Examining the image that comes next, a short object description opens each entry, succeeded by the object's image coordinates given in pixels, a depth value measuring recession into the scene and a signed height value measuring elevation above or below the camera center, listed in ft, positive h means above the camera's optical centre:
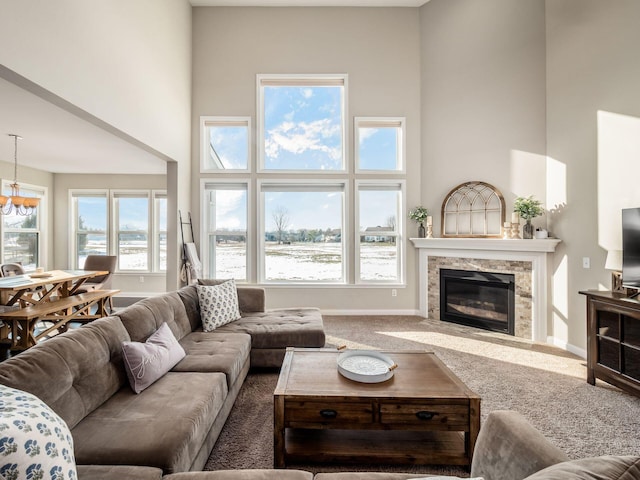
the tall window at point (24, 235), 18.57 +0.35
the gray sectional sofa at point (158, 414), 3.34 -2.86
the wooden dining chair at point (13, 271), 14.96 -1.52
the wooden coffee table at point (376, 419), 5.64 -3.32
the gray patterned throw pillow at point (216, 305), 9.90 -2.18
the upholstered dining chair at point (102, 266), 17.52 -1.49
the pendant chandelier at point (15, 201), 14.05 +1.89
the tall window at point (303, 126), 16.60 +6.37
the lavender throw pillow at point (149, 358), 5.86 -2.44
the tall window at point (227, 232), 16.67 +0.50
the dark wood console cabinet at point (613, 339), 7.98 -2.73
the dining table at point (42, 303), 11.62 -2.76
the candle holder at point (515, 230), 13.17 +0.52
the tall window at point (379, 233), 16.52 +0.46
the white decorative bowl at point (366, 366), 6.29 -2.77
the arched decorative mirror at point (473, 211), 14.08 +1.48
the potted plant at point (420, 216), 15.60 +1.33
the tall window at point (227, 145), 16.56 +5.30
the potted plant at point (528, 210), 12.50 +1.35
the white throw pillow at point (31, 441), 2.60 -1.87
